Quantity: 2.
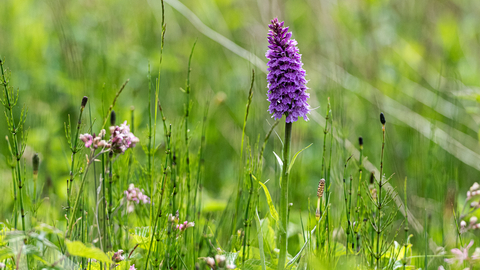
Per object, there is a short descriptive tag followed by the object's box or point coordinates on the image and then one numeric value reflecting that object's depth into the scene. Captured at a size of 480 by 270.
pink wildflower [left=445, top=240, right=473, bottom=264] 2.25
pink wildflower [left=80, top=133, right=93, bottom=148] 2.22
